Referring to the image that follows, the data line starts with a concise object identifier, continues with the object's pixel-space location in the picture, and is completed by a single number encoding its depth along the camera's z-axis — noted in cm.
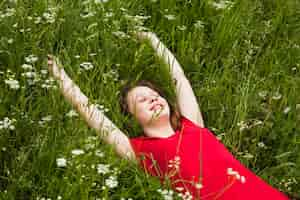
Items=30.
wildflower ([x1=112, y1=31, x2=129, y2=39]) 476
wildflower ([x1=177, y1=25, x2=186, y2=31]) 500
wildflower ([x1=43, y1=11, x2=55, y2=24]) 455
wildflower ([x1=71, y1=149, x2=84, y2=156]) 354
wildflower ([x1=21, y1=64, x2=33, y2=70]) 404
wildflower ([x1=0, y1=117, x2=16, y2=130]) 383
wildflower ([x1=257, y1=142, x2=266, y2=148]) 451
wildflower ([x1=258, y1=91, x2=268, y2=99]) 483
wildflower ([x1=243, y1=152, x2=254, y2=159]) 437
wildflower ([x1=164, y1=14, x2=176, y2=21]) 504
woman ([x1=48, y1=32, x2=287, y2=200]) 399
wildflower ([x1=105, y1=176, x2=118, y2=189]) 347
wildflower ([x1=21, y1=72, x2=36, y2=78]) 411
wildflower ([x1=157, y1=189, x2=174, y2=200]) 349
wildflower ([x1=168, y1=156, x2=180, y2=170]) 381
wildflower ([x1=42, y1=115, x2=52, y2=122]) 412
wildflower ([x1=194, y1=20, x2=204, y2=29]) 509
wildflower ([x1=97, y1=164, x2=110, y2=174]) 354
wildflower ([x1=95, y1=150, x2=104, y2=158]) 376
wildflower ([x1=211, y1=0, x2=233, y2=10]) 514
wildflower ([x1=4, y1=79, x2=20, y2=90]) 390
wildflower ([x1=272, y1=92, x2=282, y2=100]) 476
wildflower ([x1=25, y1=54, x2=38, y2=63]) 414
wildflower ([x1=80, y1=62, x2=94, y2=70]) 428
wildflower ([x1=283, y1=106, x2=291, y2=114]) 466
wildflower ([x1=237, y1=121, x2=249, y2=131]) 441
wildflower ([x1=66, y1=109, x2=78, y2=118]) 403
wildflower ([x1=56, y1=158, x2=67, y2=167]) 343
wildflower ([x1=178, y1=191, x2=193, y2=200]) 352
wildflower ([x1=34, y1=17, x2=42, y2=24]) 461
